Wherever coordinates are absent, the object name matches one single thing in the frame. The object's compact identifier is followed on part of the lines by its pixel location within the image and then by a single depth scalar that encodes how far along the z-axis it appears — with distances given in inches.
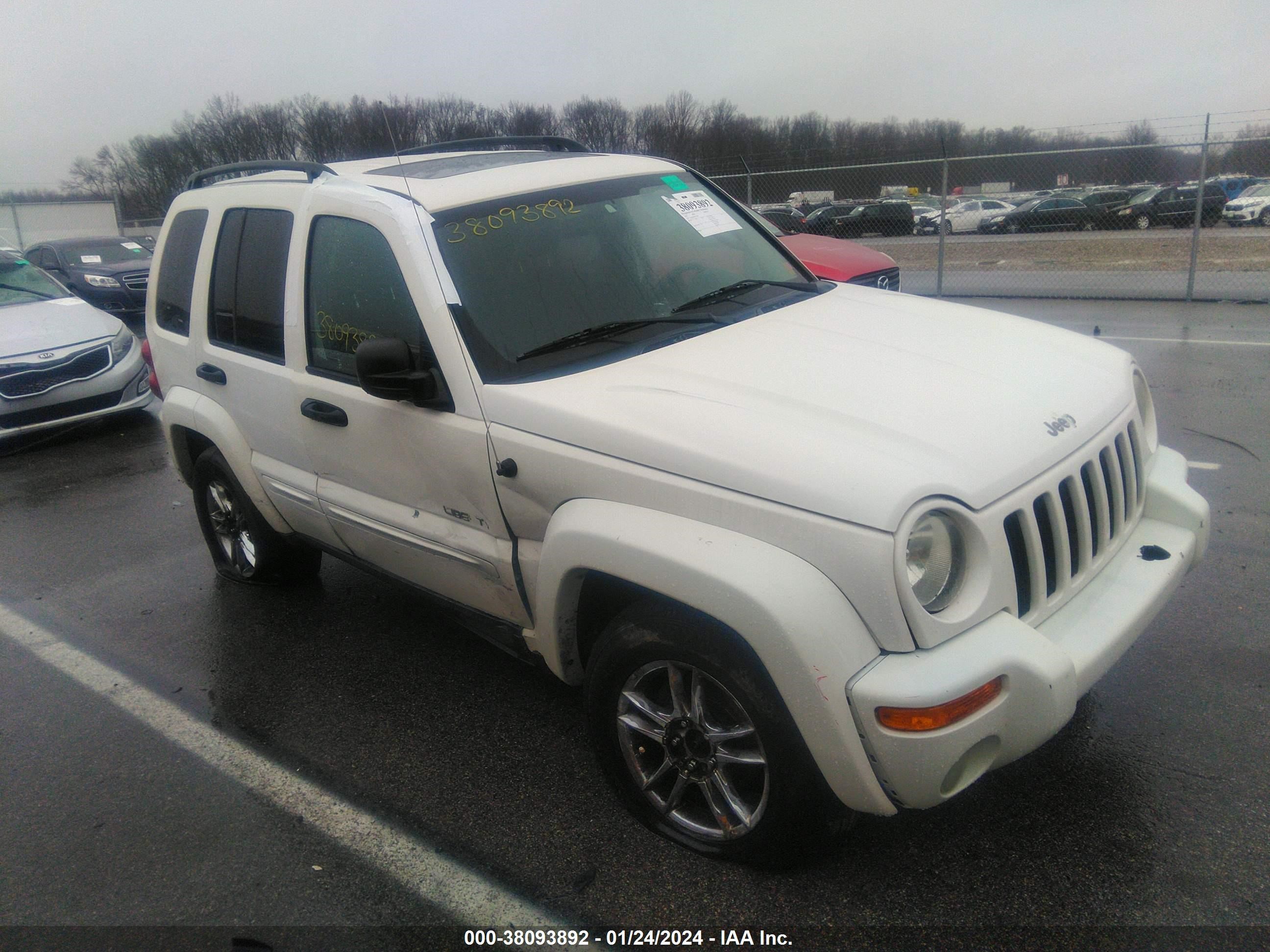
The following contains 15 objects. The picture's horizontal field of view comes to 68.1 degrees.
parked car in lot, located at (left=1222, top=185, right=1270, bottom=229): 869.8
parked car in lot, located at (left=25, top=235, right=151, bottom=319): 584.4
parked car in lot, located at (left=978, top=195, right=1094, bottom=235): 800.3
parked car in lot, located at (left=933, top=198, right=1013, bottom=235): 1208.0
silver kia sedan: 306.2
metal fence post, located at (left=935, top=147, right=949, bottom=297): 510.9
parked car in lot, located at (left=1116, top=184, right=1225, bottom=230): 714.8
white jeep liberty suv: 84.6
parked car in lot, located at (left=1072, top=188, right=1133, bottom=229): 792.3
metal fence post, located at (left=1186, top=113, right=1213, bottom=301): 441.4
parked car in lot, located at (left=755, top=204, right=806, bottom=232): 641.0
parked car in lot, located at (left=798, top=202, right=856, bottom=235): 775.1
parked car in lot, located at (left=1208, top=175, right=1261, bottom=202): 682.8
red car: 324.2
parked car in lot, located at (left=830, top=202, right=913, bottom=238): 776.9
